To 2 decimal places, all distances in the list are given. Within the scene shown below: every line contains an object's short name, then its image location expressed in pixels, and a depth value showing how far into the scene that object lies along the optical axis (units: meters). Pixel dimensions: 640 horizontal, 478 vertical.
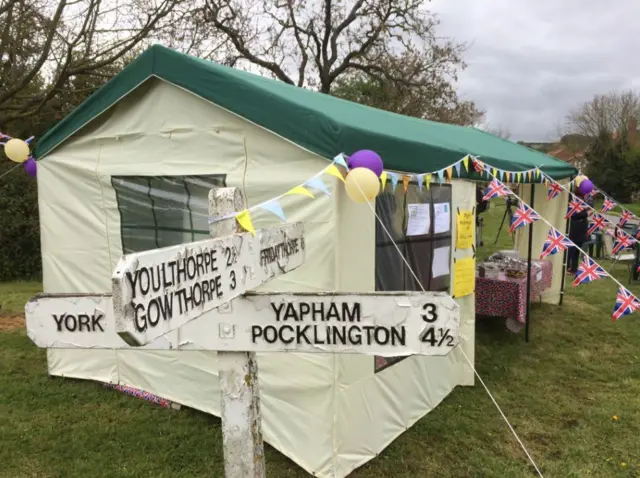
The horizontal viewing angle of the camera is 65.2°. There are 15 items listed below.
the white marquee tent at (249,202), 2.98
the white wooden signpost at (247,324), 1.37
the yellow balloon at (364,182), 2.50
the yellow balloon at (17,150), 4.06
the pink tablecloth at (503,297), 5.54
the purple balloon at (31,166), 4.32
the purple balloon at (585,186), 6.55
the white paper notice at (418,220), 3.67
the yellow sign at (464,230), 4.24
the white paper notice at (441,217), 3.97
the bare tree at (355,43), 16.30
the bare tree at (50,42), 6.31
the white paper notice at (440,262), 4.00
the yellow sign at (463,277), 4.23
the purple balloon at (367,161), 2.60
